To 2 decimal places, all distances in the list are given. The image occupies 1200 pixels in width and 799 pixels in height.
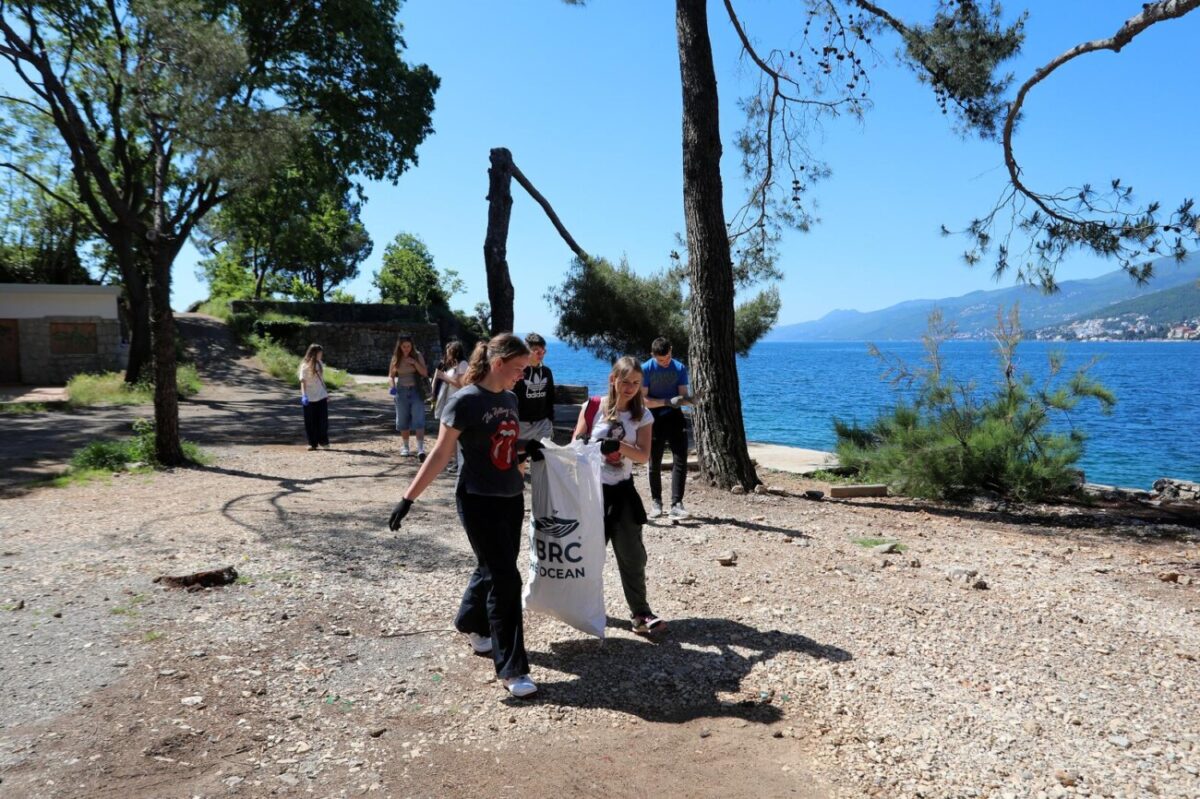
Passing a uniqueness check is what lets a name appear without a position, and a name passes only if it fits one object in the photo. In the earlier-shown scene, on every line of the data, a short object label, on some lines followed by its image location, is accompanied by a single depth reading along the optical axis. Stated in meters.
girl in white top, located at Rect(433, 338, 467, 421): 9.35
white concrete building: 23.61
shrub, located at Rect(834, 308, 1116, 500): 10.77
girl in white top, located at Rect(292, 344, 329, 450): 11.77
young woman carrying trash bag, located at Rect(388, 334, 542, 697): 4.08
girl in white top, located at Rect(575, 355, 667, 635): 4.92
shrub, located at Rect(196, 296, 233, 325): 34.19
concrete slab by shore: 13.28
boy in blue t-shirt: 7.85
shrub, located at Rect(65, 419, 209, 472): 10.28
